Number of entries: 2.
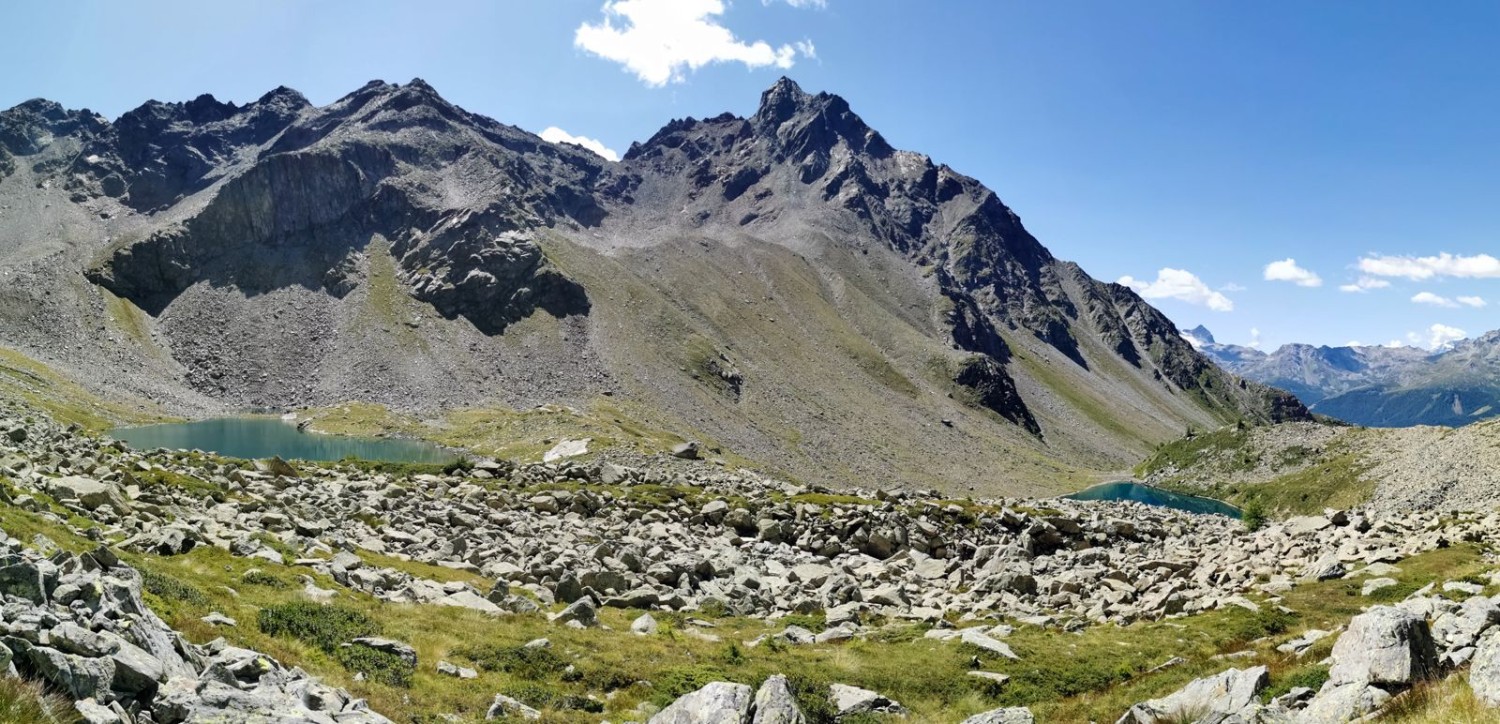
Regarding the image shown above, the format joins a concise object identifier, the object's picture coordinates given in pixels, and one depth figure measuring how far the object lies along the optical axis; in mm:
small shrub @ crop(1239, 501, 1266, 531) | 55356
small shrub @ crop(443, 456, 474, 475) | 58438
